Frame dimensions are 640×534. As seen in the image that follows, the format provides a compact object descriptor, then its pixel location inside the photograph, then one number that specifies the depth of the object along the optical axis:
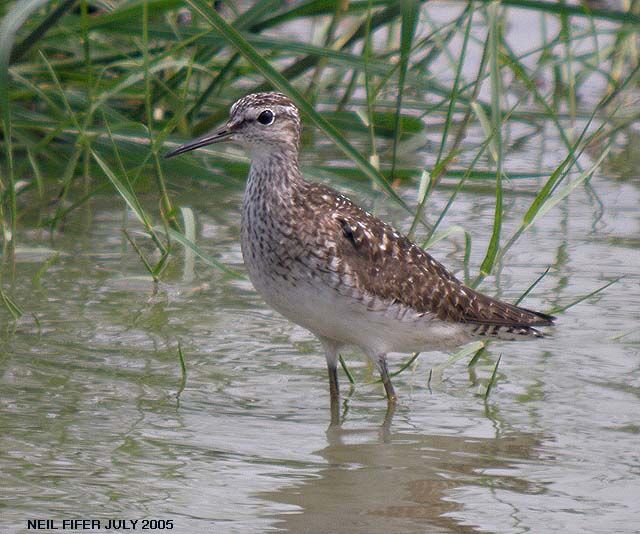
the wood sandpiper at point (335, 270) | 12.46
